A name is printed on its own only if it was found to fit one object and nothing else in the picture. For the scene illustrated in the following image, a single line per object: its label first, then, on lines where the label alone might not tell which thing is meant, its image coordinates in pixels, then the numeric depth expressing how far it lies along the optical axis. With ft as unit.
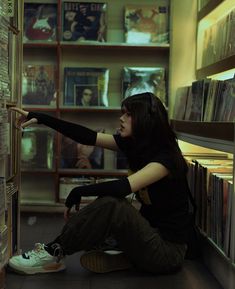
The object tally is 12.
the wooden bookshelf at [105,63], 11.72
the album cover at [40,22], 11.55
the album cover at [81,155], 11.87
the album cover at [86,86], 11.66
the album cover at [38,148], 11.77
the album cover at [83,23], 11.50
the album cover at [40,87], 11.66
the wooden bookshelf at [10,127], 5.99
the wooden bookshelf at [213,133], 6.67
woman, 6.87
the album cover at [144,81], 11.62
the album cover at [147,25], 11.50
